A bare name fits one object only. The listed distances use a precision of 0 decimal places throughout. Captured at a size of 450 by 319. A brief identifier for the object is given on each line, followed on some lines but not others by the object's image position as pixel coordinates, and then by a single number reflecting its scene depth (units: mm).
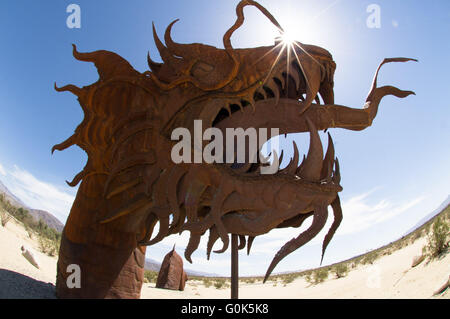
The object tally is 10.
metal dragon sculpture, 3439
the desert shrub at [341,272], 18250
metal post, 3684
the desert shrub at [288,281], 25289
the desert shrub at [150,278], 20553
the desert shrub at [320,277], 17952
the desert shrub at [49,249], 9491
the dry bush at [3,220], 8338
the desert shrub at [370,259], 20683
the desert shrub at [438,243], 9500
